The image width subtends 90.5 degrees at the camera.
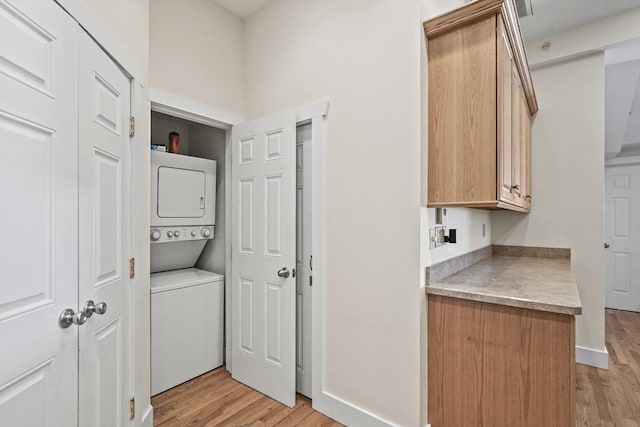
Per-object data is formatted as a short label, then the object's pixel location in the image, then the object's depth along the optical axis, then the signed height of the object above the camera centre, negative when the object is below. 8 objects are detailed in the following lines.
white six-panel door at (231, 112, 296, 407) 2.24 -0.31
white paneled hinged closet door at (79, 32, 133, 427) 1.29 -0.09
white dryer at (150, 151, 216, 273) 2.51 +0.06
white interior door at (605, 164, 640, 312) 4.73 -0.36
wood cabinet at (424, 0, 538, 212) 1.63 +0.60
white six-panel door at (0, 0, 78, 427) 0.95 +0.00
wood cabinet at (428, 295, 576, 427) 1.46 -0.76
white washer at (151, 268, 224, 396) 2.35 -0.89
